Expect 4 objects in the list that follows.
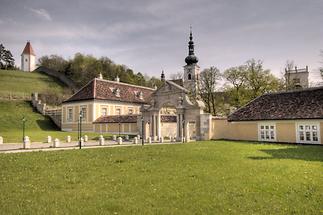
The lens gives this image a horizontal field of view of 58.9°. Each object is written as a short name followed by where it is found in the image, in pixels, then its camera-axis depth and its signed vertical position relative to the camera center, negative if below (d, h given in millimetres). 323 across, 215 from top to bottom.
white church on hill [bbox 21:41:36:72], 107962 +25799
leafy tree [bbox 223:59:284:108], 44406 +6315
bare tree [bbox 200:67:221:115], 46219 +6140
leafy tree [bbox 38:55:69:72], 88769 +20943
